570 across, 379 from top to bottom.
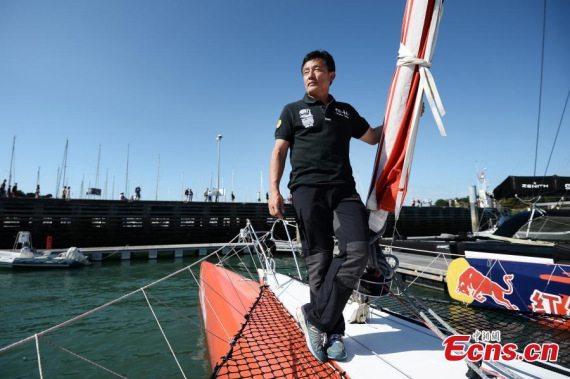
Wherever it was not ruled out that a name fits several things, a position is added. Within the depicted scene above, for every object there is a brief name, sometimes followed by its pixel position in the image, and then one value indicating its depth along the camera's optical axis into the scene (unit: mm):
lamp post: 26656
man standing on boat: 1744
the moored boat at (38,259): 12086
